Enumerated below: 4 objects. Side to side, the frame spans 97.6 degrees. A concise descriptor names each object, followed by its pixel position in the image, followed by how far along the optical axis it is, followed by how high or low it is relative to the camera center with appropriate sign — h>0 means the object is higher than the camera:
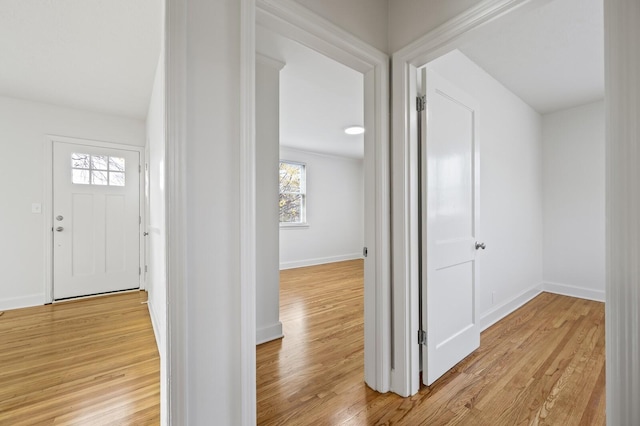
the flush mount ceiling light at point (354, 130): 4.39 +1.34
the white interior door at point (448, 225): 1.73 -0.08
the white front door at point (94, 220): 3.49 -0.07
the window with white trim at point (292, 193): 5.70 +0.44
